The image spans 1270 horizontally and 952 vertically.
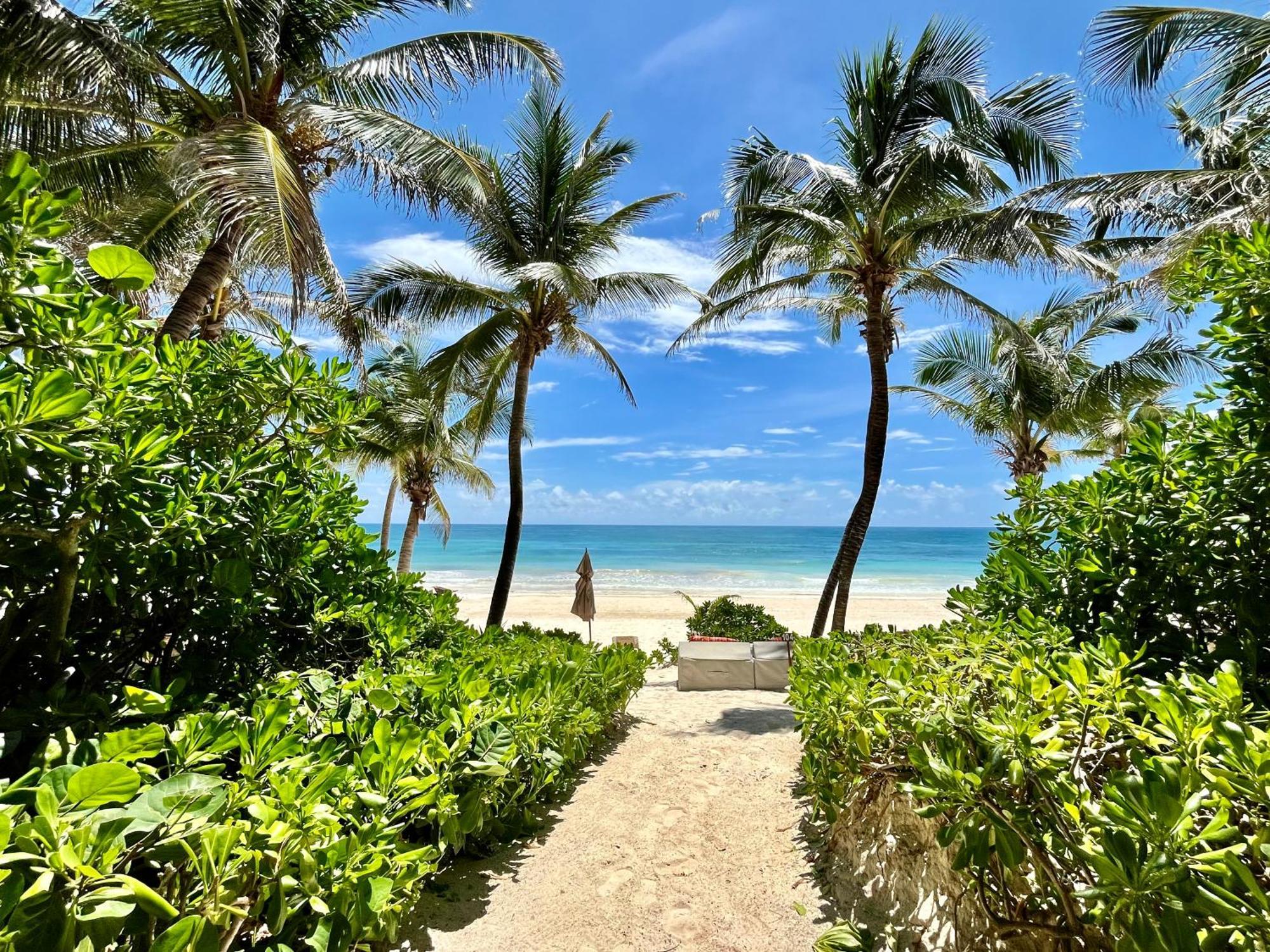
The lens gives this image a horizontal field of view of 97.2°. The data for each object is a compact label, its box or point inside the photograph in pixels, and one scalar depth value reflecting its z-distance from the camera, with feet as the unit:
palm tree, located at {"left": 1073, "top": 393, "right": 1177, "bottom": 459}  43.62
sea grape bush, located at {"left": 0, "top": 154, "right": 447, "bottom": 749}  4.53
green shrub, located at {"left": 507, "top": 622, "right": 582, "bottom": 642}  22.40
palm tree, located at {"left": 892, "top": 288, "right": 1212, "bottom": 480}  39.81
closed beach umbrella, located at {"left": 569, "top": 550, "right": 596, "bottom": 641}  37.78
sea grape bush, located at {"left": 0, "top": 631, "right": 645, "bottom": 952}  3.21
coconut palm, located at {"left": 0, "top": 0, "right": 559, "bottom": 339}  16.46
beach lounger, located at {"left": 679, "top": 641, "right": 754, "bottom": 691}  25.43
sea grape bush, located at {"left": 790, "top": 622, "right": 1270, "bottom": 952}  3.59
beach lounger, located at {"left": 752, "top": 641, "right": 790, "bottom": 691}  25.26
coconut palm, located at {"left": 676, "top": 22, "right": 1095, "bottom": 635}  24.29
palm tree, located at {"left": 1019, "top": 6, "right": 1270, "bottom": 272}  22.62
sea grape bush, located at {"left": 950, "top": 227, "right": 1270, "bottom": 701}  6.33
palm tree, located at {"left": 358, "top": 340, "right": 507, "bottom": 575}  38.24
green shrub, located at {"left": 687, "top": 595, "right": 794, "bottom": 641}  34.14
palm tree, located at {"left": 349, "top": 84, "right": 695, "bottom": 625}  29.37
